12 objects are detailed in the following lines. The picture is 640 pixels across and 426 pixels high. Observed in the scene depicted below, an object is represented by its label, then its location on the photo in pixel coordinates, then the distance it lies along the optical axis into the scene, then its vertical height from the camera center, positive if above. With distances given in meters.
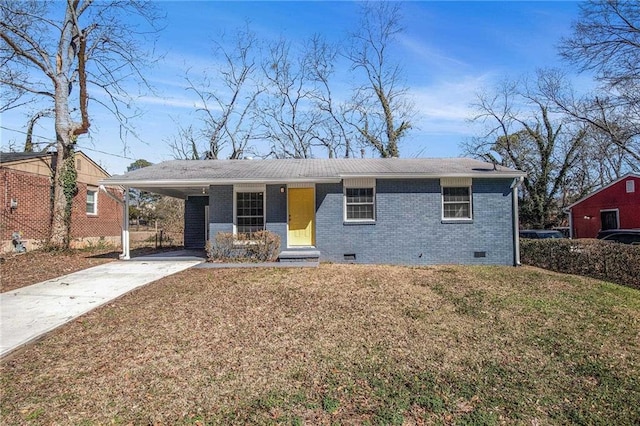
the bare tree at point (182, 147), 29.97 +6.51
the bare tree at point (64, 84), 13.60 +5.51
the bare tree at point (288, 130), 29.61 +7.64
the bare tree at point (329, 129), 29.48 +7.82
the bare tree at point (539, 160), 25.48 +4.62
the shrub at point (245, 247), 11.18 -0.67
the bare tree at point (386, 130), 28.08 +7.32
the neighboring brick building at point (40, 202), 13.93 +1.09
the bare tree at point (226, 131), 29.38 +7.56
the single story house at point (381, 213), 11.74 +0.36
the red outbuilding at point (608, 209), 19.13 +0.71
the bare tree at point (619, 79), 14.69 +5.96
